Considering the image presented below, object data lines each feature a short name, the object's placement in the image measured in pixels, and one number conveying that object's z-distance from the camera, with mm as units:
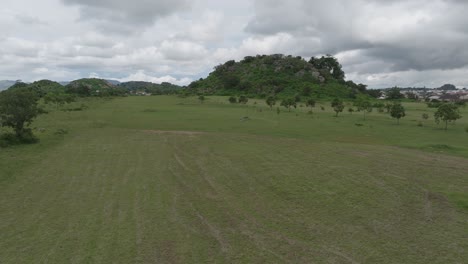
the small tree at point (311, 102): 79200
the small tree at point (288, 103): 78625
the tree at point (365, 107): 73000
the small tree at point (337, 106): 67938
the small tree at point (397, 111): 56625
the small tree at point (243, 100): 93000
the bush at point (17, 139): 30805
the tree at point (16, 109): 32250
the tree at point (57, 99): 85856
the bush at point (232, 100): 94706
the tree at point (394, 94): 146050
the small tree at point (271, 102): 80250
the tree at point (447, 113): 49625
